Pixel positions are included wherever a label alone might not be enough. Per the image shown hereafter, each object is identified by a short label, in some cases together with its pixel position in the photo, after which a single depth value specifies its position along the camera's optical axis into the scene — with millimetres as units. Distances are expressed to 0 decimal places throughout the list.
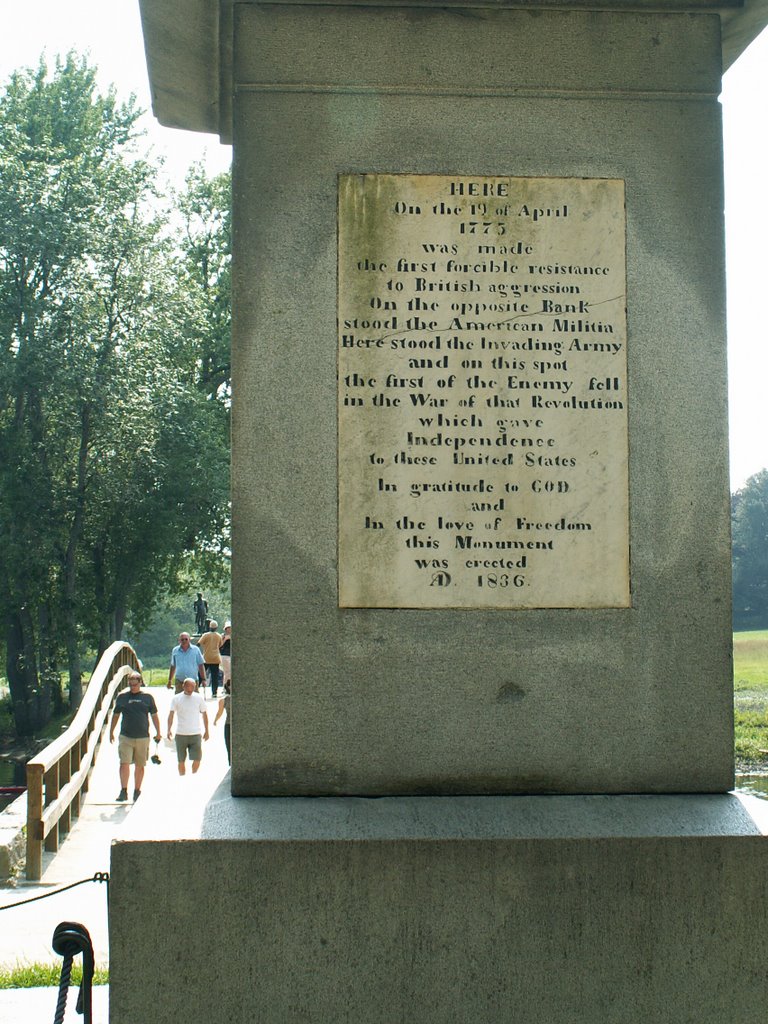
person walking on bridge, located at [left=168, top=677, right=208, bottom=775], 15008
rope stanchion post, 3271
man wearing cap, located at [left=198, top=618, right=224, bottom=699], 25344
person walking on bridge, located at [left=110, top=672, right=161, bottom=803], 15500
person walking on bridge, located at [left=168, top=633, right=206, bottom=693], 18016
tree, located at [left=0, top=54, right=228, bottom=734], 34344
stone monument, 3824
